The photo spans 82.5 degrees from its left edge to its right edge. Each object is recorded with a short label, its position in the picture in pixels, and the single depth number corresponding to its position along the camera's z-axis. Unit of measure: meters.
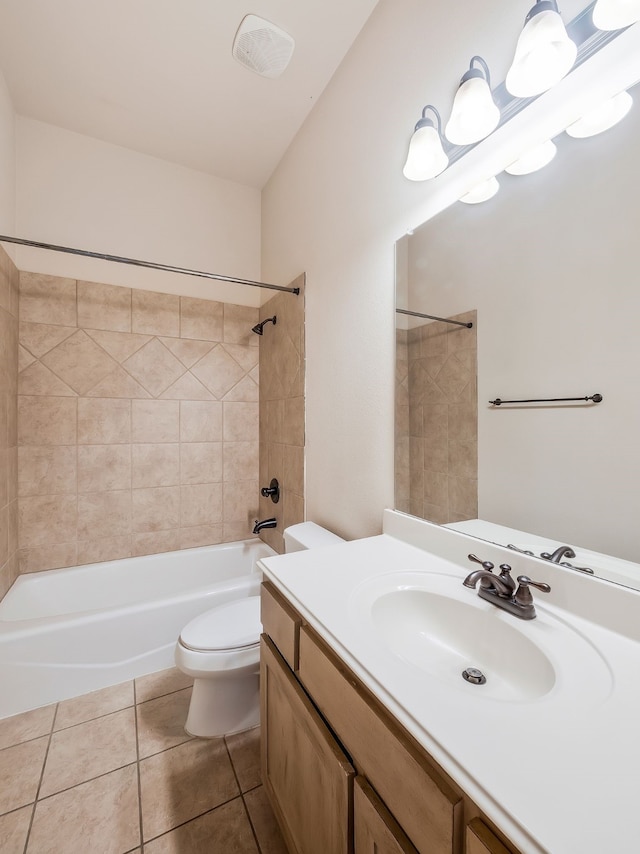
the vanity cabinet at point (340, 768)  0.46
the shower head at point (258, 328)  2.37
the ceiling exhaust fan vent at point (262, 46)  1.42
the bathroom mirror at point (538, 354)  0.73
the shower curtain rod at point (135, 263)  1.51
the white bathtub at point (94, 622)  1.48
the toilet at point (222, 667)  1.32
